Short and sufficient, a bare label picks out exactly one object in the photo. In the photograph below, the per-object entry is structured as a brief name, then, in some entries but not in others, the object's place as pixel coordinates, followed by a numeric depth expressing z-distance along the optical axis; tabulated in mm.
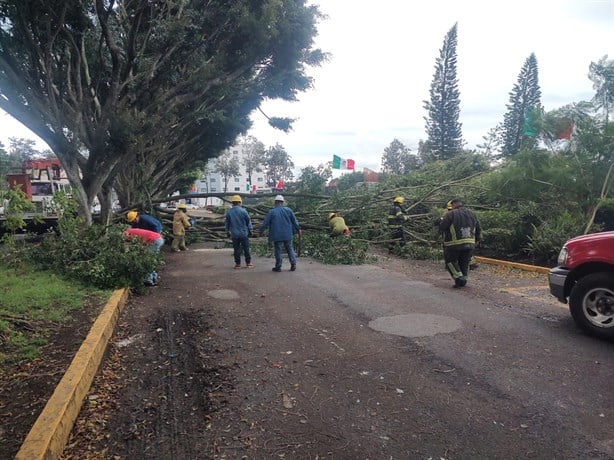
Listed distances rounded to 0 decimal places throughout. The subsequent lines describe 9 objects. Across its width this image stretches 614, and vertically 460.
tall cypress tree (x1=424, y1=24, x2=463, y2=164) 43812
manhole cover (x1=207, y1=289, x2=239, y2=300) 7078
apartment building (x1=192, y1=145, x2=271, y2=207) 87812
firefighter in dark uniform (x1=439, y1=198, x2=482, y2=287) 7641
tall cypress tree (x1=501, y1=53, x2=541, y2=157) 44750
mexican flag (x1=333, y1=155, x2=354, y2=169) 28250
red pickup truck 4793
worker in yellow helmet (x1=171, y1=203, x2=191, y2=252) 13570
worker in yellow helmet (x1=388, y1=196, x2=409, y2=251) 12719
